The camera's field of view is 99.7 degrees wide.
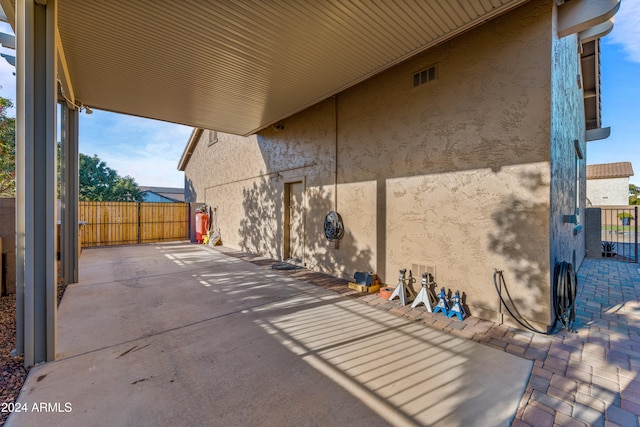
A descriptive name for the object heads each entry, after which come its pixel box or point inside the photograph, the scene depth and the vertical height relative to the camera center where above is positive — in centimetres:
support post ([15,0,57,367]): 224 +33
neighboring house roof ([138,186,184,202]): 3172 +298
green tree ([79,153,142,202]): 1822 +233
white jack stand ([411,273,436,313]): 360 -112
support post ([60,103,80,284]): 466 +42
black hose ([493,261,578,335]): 299 -97
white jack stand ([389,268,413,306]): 388 -113
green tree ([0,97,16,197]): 743 +210
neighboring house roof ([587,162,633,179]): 2021 +329
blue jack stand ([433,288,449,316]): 346 -118
